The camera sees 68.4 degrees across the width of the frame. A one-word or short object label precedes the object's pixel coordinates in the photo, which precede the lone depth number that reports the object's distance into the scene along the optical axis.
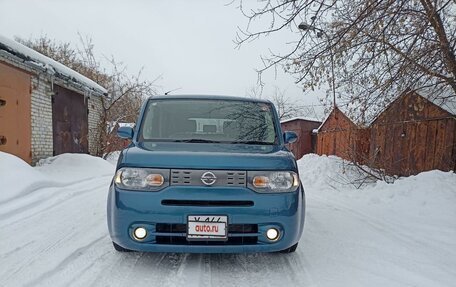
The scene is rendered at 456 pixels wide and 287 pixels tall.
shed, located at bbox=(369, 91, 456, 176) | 10.11
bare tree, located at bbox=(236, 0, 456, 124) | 5.82
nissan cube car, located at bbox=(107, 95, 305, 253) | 2.98
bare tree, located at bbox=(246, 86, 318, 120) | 47.85
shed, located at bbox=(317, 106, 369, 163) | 11.63
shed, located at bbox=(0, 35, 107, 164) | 8.32
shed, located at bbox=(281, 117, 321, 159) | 24.22
